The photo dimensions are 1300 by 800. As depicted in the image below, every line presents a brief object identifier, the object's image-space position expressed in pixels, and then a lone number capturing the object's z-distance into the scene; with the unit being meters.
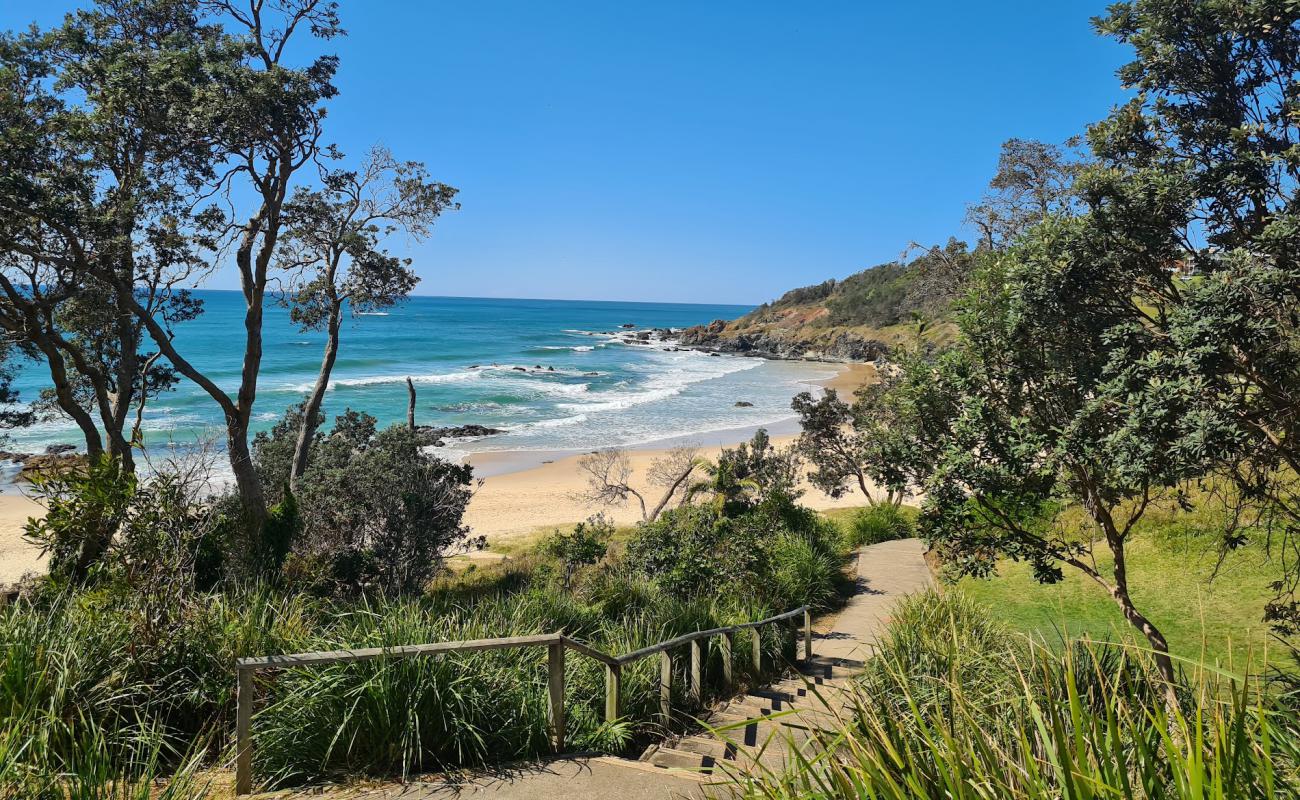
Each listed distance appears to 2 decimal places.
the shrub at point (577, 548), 14.63
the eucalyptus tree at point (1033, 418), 4.99
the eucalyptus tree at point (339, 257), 16.84
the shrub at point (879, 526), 16.89
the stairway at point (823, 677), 4.98
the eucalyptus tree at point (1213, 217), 4.35
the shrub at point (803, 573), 11.24
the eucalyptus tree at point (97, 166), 10.79
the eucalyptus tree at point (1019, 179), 17.17
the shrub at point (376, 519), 13.25
